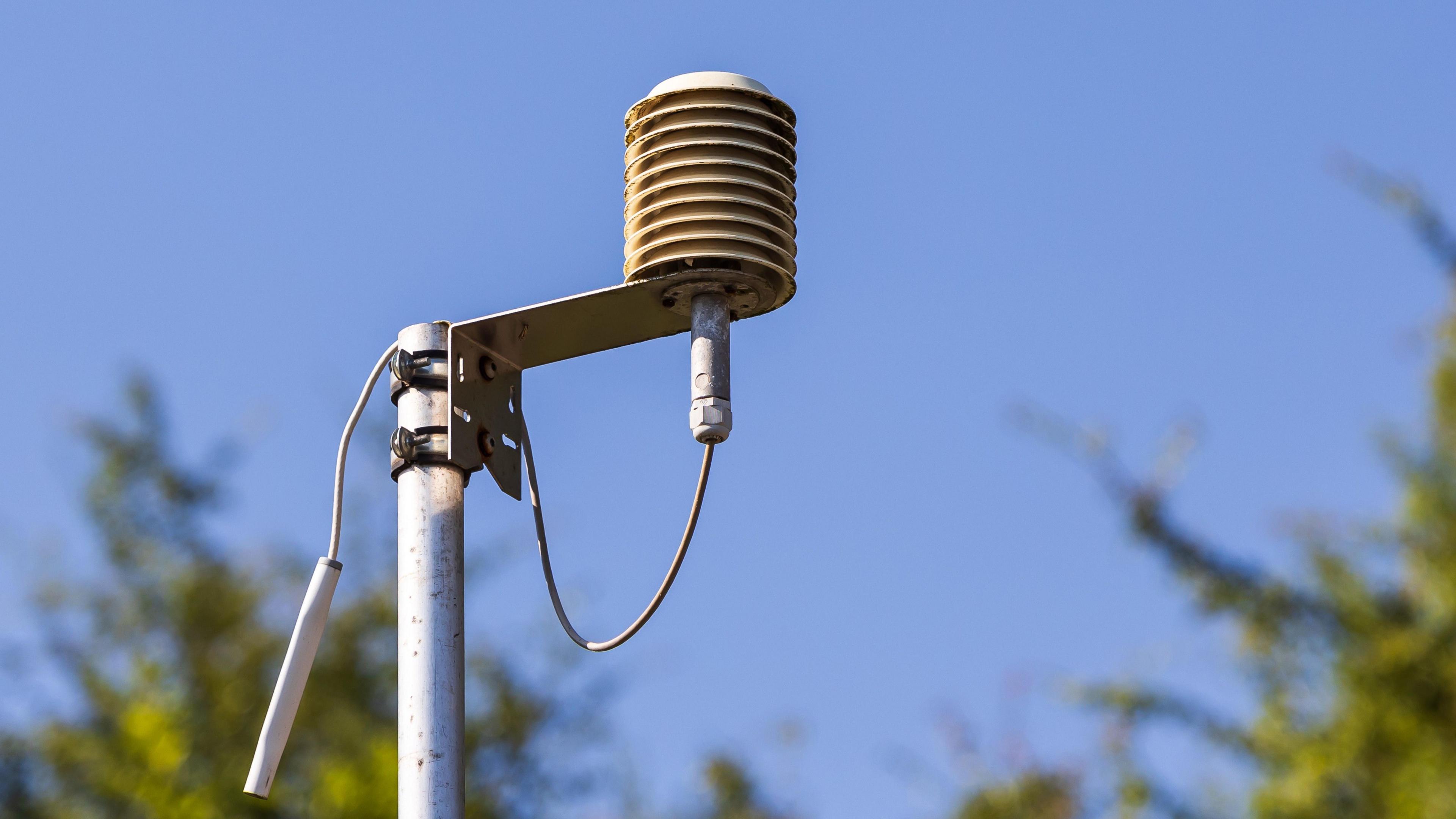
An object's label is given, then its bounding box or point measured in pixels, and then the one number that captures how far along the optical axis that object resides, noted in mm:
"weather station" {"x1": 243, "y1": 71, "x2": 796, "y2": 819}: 2299
